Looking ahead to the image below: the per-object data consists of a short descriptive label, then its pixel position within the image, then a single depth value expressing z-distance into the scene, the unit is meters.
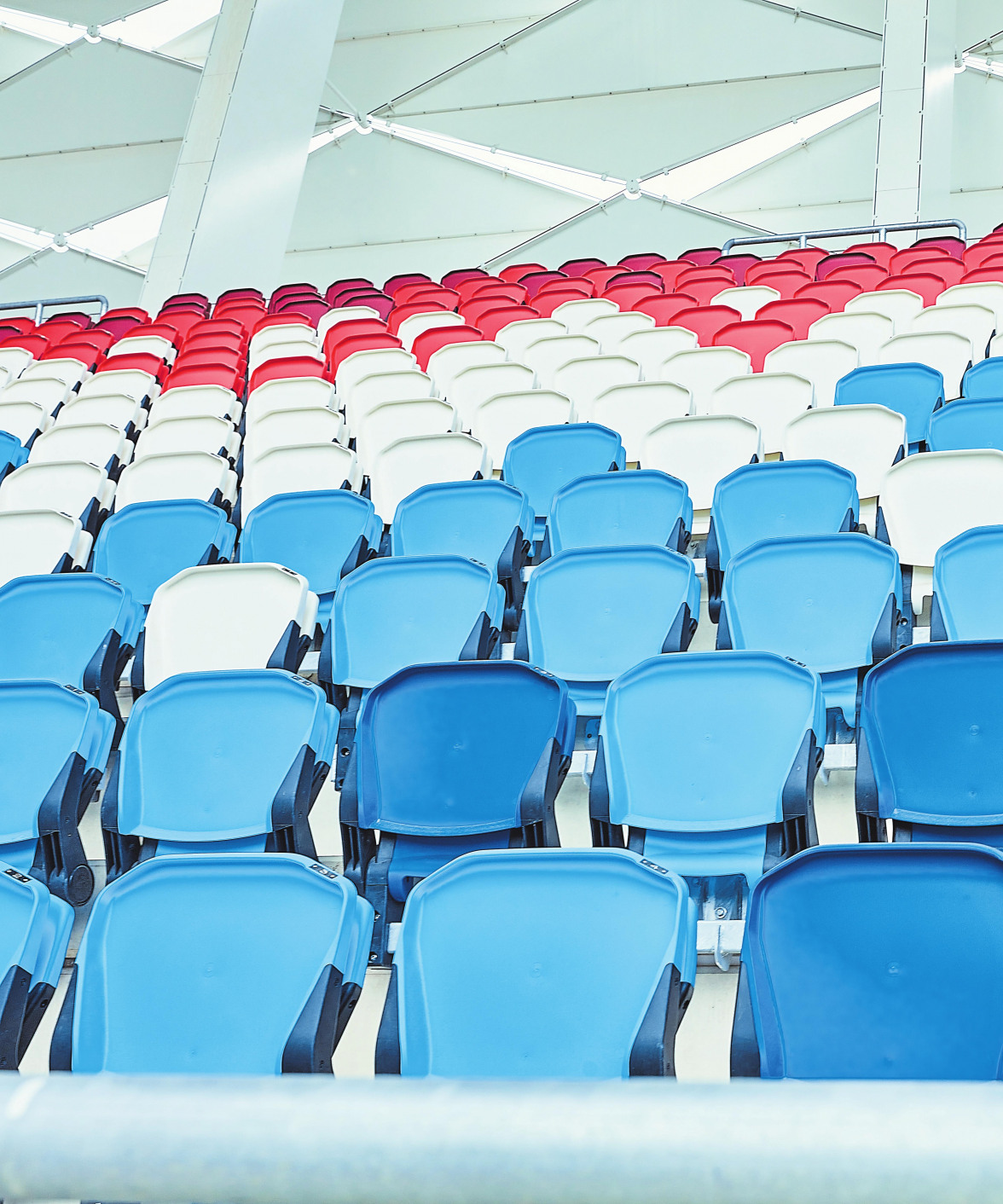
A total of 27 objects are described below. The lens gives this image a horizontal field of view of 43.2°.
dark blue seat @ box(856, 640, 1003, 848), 2.78
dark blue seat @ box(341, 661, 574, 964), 3.05
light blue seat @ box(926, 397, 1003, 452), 4.93
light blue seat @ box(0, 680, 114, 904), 3.30
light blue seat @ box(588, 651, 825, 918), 2.90
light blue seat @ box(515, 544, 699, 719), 3.81
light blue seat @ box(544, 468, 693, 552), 4.64
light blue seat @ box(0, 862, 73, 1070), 2.58
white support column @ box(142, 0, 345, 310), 12.18
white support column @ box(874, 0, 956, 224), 11.79
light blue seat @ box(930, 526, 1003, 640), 3.55
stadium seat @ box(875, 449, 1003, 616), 4.20
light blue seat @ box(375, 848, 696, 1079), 2.28
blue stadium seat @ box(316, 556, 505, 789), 4.00
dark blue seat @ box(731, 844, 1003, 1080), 2.06
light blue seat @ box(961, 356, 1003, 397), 5.54
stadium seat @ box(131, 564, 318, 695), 4.23
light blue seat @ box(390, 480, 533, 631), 4.80
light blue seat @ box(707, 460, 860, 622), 4.44
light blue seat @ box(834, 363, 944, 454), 5.54
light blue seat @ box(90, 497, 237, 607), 5.08
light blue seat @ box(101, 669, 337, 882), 3.23
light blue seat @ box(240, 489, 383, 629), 4.92
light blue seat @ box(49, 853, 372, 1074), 2.44
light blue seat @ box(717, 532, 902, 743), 3.57
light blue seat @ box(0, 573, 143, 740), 4.31
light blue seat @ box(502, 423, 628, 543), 5.38
